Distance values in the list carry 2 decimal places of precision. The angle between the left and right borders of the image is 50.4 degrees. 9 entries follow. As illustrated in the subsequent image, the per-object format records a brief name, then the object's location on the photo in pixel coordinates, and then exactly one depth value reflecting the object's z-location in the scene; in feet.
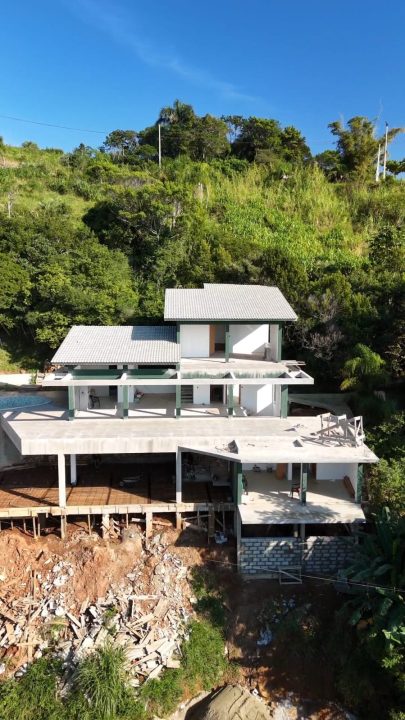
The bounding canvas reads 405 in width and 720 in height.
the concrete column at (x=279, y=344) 67.49
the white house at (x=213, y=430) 53.36
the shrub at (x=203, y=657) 45.06
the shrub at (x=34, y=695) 41.19
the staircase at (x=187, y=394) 69.45
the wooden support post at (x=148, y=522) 56.75
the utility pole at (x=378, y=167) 151.33
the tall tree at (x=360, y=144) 150.20
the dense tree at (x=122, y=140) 191.62
